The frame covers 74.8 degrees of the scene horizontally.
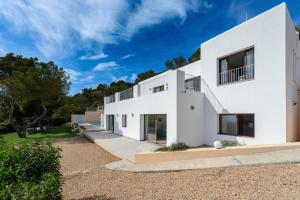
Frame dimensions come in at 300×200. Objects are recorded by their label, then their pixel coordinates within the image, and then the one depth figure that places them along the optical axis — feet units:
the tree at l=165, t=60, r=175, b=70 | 147.43
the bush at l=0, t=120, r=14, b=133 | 111.70
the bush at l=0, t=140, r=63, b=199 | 11.35
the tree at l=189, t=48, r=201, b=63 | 113.35
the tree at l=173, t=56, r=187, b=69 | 142.42
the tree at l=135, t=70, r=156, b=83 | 149.60
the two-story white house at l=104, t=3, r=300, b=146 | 30.63
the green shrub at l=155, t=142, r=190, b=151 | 32.04
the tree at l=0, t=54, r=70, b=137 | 71.27
